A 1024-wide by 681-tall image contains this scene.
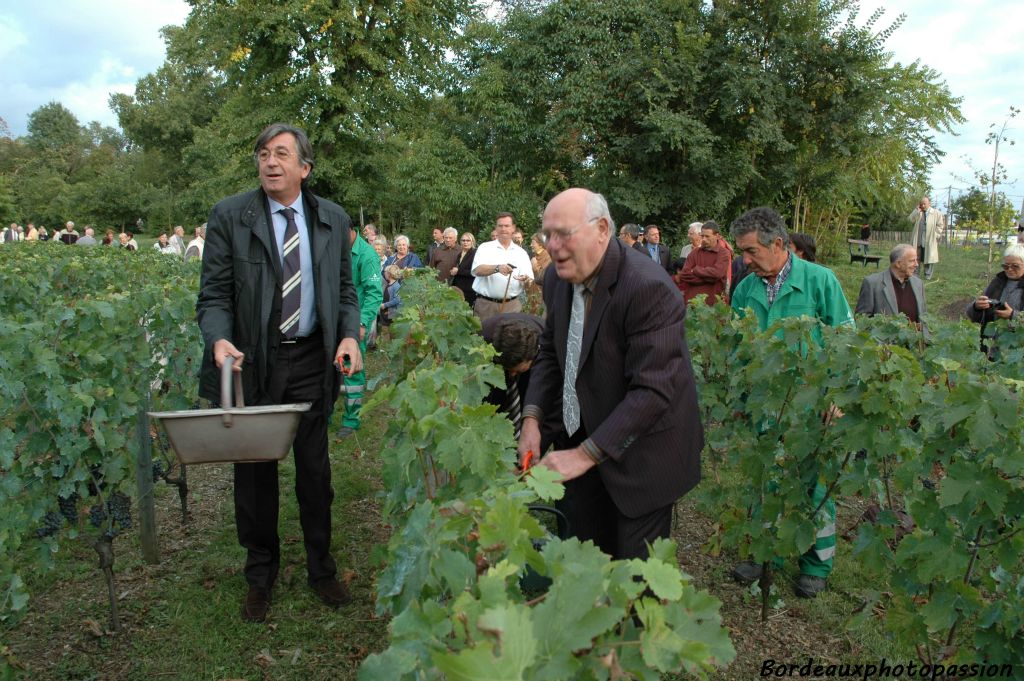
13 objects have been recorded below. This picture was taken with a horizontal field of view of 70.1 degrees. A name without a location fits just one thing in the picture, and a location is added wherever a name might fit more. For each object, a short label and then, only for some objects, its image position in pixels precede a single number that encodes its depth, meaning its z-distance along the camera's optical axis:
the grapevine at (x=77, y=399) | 2.98
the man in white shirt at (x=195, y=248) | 13.46
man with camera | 5.57
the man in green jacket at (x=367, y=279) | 4.77
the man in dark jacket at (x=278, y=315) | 3.02
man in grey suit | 5.96
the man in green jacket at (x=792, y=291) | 3.53
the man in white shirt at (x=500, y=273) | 7.31
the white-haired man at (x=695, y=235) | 9.41
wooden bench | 17.83
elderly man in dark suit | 2.29
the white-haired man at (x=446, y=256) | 11.03
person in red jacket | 8.07
